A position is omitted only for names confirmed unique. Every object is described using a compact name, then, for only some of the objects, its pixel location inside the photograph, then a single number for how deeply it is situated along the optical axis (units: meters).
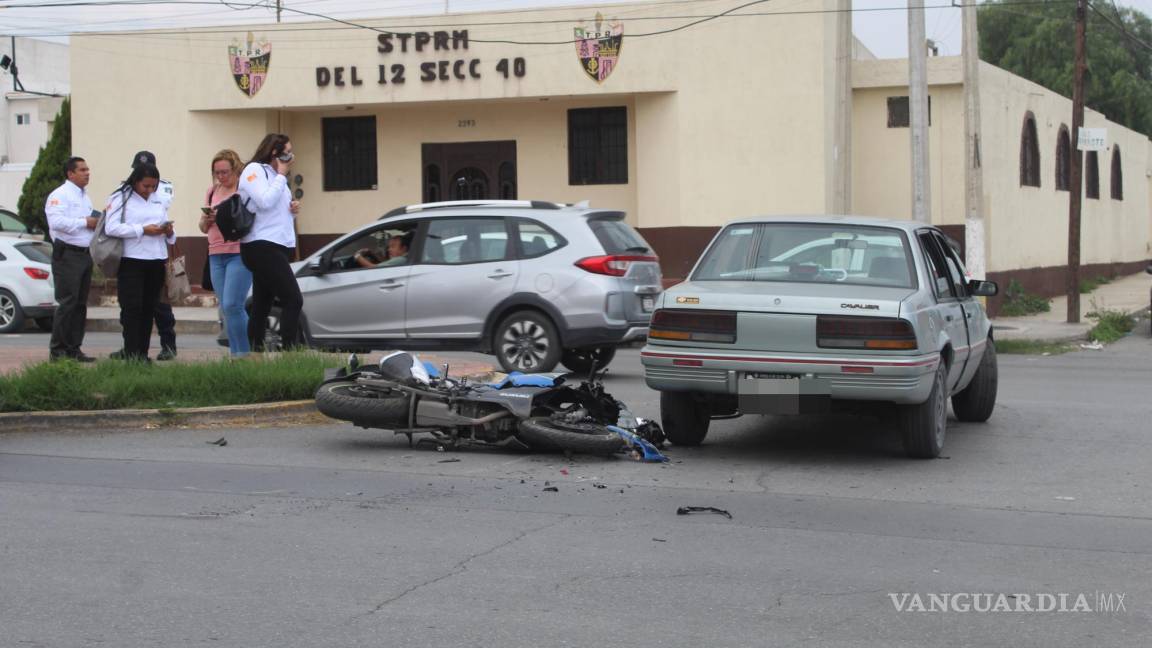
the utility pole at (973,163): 20.34
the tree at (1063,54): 56.81
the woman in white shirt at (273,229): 10.92
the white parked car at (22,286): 19.59
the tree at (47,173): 28.52
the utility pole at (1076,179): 21.55
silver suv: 12.77
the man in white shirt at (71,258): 11.74
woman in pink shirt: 11.51
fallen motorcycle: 8.33
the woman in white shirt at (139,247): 11.22
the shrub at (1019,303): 24.33
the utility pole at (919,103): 19.33
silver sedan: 7.93
